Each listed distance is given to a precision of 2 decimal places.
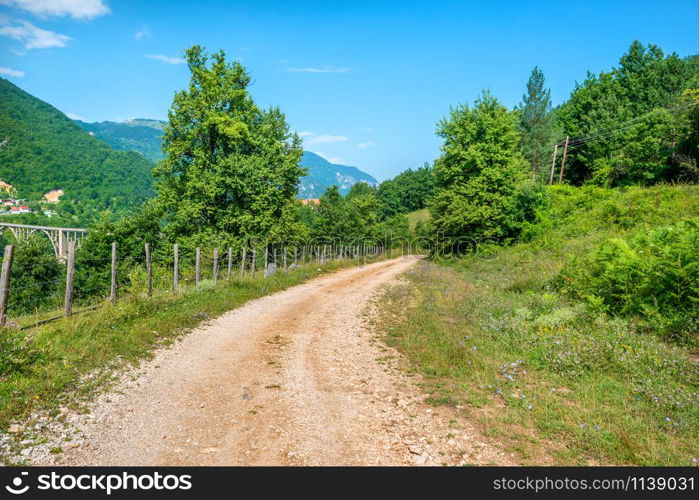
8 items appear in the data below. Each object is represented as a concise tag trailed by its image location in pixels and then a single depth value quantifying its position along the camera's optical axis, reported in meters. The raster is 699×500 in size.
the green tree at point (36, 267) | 35.42
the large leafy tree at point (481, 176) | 28.38
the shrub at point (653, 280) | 8.65
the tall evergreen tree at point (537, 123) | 49.50
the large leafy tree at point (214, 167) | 26.55
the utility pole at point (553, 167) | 44.12
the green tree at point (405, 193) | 117.69
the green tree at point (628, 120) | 30.73
